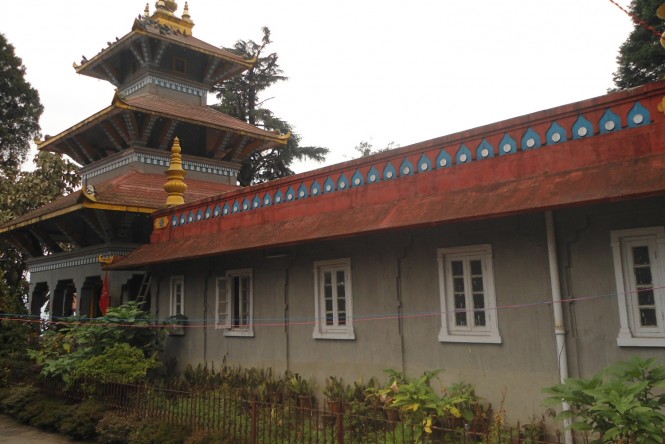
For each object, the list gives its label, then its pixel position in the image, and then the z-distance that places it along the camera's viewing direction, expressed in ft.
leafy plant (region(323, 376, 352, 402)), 30.40
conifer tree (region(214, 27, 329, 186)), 99.55
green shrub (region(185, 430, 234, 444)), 26.32
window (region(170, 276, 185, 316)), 46.24
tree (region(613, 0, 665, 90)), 70.69
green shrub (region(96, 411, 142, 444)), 30.74
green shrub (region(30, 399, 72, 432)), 35.17
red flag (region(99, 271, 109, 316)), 49.08
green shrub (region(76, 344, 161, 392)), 35.96
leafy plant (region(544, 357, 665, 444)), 16.83
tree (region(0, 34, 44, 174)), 105.81
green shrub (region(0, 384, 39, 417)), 39.19
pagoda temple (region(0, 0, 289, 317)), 51.34
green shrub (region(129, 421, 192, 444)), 28.00
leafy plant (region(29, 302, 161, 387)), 37.83
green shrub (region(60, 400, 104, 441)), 33.09
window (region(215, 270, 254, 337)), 39.88
